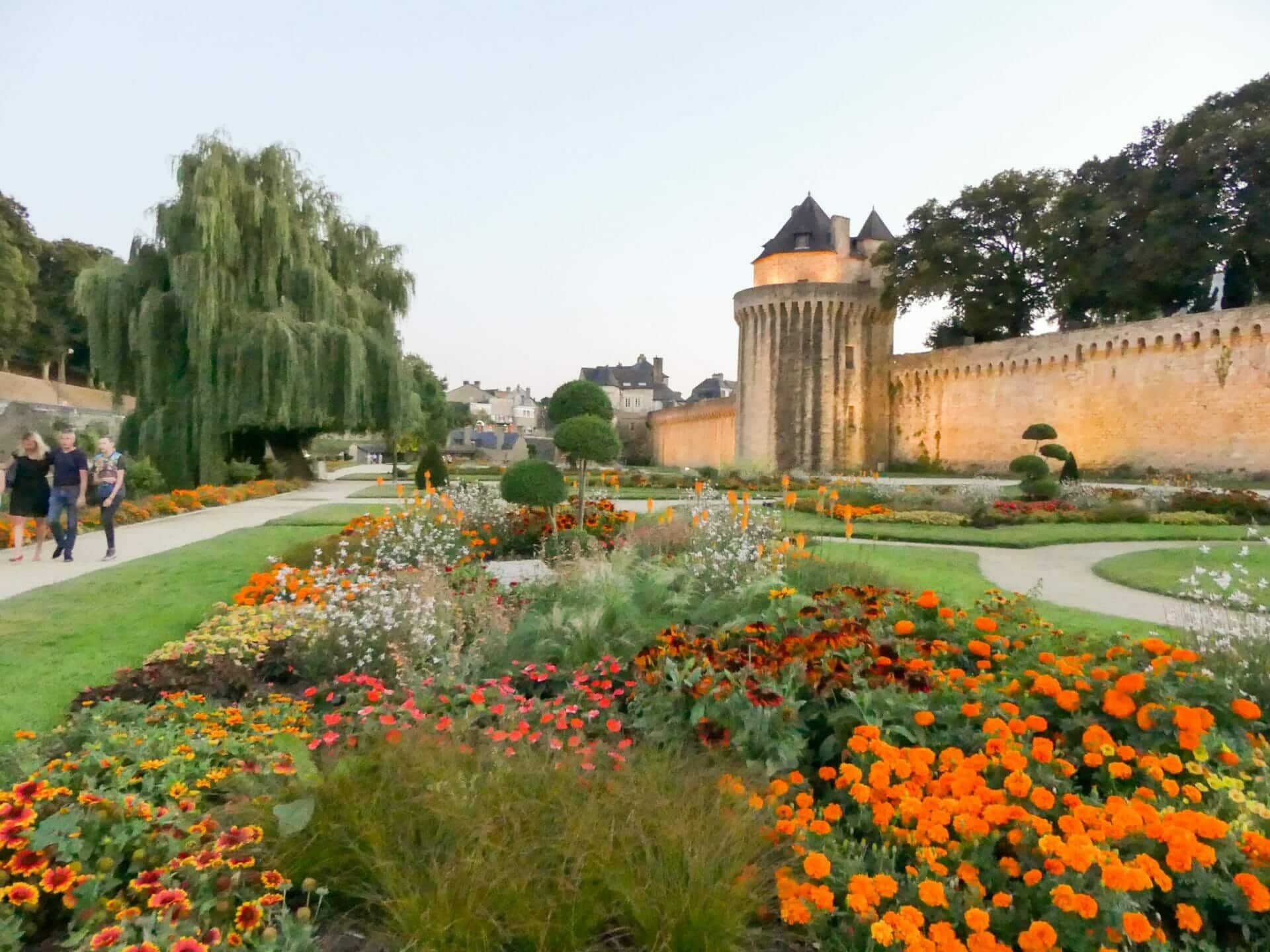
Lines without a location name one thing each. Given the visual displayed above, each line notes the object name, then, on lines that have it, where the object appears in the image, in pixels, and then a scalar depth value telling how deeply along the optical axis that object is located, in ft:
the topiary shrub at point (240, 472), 64.54
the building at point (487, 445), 184.75
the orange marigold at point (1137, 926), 5.76
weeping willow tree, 56.75
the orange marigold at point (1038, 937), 5.87
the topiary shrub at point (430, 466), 59.93
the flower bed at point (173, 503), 37.78
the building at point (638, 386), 241.55
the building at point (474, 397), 298.97
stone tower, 104.32
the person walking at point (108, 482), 28.94
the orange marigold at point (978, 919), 6.05
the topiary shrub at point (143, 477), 50.31
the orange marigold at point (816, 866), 6.69
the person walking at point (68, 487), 27.76
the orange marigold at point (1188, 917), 6.06
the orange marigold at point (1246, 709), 8.66
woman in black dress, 27.96
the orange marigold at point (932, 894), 6.25
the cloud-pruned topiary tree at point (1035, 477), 53.88
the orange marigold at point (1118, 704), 9.15
